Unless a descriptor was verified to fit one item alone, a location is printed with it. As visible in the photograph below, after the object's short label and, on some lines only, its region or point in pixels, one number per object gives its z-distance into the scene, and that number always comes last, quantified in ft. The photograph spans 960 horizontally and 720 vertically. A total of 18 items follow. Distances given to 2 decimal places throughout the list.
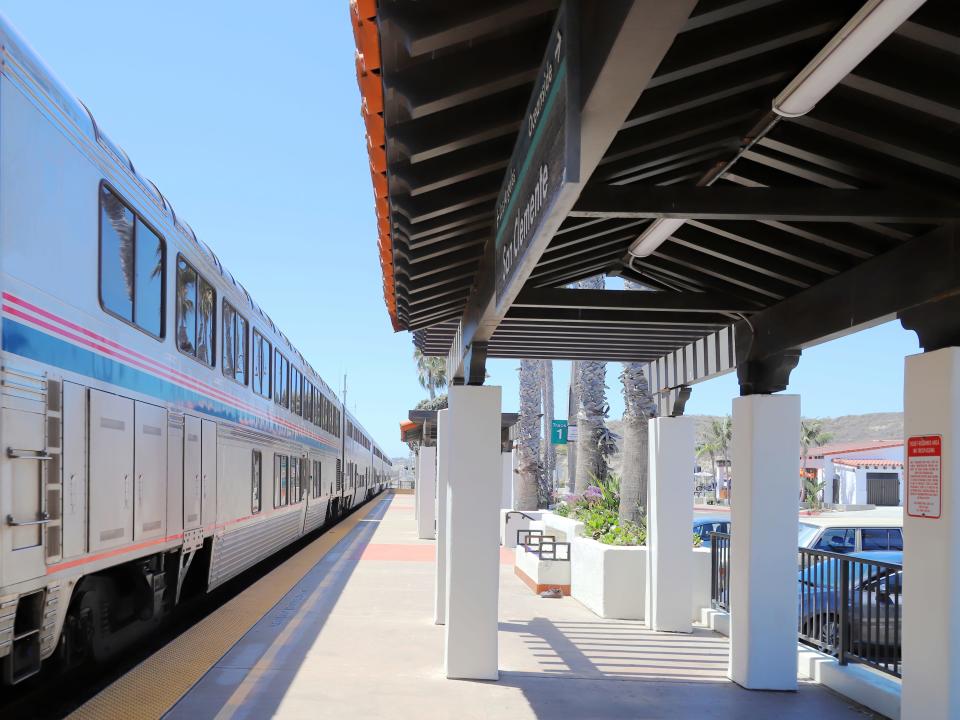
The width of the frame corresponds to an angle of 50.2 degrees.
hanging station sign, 9.24
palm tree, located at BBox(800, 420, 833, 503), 256.93
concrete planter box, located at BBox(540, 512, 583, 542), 47.32
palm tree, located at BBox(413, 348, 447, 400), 202.10
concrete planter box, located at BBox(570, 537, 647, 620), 35.91
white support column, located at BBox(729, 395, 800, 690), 25.44
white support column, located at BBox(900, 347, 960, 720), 16.79
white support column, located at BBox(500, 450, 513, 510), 75.66
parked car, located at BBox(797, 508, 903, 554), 39.40
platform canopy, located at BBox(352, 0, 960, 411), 10.71
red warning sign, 17.12
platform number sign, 84.23
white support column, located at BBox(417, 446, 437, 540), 74.43
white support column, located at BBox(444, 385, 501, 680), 25.67
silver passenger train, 16.15
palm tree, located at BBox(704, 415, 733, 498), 294.46
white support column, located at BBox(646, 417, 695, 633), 33.50
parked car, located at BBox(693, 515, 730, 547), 51.80
